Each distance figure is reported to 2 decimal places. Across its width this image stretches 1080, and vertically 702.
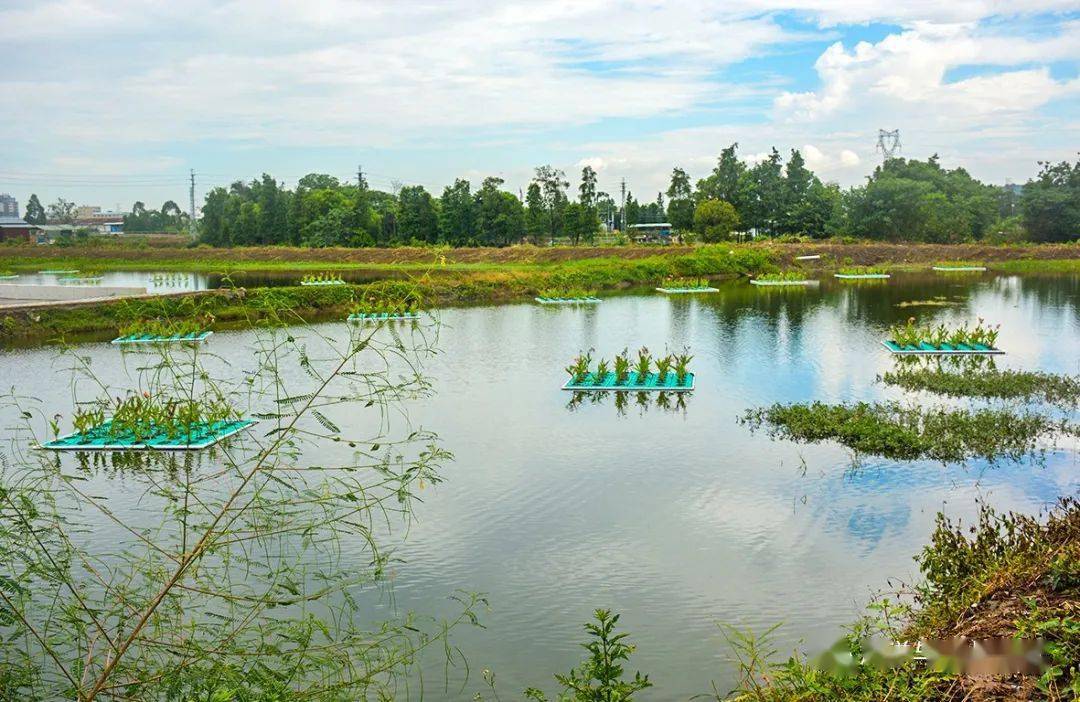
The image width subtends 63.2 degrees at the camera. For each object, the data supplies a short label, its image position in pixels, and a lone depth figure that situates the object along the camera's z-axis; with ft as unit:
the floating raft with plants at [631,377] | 60.43
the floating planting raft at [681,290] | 135.95
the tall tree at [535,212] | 233.14
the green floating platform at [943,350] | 70.13
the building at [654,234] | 243.19
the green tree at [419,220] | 233.35
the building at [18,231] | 254.06
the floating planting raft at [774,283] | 148.66
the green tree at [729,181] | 243.40
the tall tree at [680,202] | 247.29
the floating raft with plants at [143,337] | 78.27
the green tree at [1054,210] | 220.64
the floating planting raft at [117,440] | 44.04
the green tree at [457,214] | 230.48
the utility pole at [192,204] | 303.72
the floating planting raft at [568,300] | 118.93
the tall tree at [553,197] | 237.25
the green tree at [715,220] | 223.71
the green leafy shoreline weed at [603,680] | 18.25
